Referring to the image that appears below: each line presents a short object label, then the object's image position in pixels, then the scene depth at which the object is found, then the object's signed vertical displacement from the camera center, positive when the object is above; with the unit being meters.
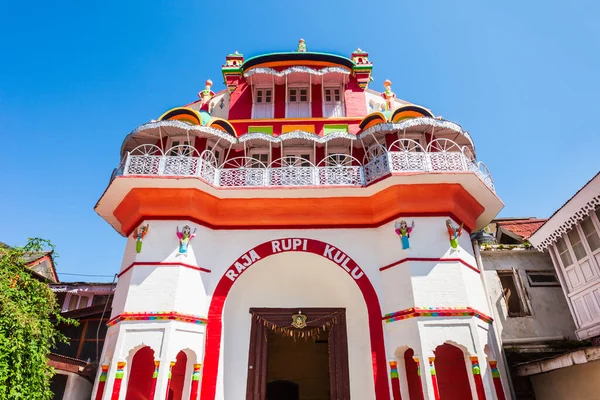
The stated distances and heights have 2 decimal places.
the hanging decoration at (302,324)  12.91 +3.07
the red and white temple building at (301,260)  11.20 +4.77
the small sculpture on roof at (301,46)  19.45 +16.32
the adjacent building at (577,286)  11.13 +3.76
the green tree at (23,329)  8.98 +2.25
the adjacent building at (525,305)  12.90 +3.71
